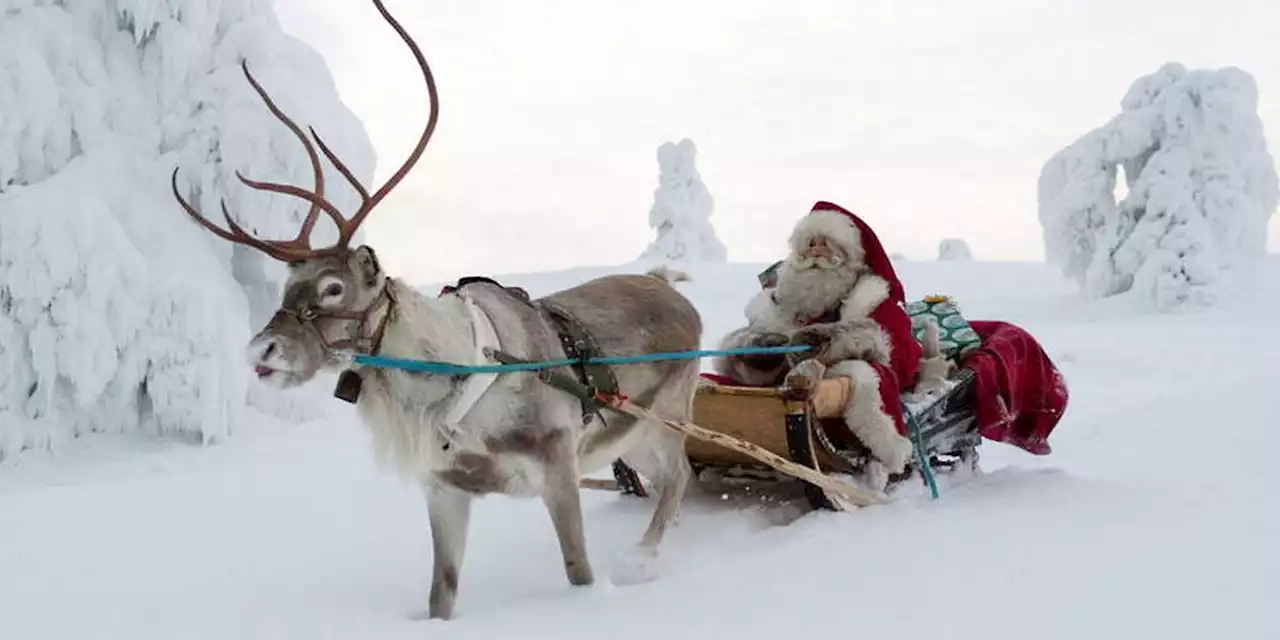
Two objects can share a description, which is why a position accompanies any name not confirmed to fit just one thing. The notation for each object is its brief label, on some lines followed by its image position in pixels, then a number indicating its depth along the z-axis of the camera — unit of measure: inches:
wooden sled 184.5
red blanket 210.8
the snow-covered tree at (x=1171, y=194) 778.2
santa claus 188.5
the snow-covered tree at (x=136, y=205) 323.6
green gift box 227.8
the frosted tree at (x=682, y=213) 1357.0
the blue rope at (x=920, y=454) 195.3
